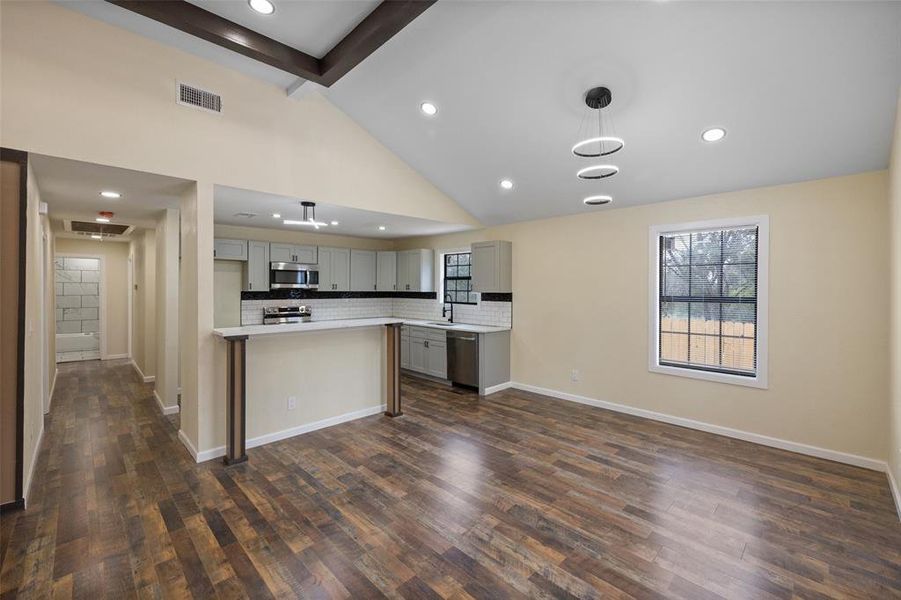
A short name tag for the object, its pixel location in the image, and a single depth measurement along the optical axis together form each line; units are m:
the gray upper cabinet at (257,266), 6.09
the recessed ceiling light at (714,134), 3.28
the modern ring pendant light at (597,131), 2.75
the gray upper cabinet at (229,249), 5.77
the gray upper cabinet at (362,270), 7.34
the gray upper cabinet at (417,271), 7.10
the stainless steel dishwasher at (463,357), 5.63
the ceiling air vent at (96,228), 5.95
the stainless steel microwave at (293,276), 6.30
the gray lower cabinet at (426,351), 6.13
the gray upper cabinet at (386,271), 7.55
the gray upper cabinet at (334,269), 6.91
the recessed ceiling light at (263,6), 2.69
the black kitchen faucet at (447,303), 7.03
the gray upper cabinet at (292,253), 6.32
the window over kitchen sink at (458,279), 6.80
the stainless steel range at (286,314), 6.47
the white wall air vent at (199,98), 3.24
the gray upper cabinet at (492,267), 5.86
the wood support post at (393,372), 4.62
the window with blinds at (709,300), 4.03
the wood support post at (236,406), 3.38
